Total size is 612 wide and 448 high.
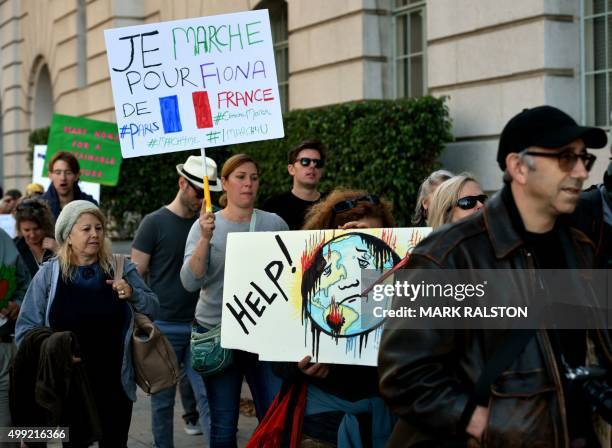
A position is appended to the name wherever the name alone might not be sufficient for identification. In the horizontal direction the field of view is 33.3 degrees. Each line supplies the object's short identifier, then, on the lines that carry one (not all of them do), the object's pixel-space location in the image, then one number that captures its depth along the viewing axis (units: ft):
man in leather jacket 8.90
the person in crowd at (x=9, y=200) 40.98
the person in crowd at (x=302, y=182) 23.02
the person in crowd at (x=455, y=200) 14.83
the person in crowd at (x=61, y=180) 27.76
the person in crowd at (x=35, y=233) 22.99
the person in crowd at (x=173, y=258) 22.89
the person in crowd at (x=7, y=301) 20.63
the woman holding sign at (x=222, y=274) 18.20
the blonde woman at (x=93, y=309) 18.54
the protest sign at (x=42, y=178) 43.76
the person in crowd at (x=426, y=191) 19.13
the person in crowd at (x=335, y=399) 14.25
